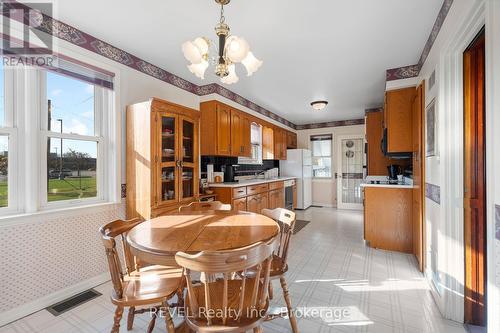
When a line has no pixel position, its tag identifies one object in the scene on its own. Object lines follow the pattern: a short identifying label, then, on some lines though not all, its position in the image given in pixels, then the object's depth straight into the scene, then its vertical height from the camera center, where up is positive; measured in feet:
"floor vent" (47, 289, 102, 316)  6.27 -3.89
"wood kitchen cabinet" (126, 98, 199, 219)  8.13 +0.34
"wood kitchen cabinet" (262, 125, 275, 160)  17.57 +1.77
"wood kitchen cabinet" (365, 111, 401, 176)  14.30 +1.22
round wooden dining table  3.87 -1.38
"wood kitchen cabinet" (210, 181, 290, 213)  11.76 -1.73
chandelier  5.00 +2.48
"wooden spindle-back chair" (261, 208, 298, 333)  5.16 -2.10
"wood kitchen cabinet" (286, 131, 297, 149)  20.97 +2.40
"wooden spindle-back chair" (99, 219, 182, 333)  4.26 -2.42
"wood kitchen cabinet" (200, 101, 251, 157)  12.01 +1.98
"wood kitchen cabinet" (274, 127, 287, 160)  18.60 +1.88
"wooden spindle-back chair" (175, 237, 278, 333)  3.30 -2.26
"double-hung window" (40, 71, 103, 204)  6.98 +0.94
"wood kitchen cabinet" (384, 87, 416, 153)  9.91 +1.98
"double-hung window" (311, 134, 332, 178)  21.75 +1.00
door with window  20.31 -0.50
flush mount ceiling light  13.63 +3.63
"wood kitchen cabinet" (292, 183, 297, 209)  19.76 -2.60
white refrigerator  20.01 -0.47
